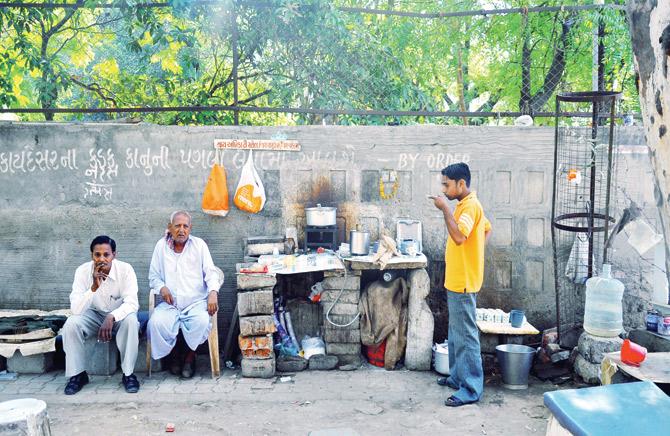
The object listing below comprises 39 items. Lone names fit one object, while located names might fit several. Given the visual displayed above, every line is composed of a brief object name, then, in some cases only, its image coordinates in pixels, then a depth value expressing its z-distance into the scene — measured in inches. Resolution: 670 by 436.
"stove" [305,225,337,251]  257.9
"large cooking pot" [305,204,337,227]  252.5
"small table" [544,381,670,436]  104.8
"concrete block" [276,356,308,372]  234.2
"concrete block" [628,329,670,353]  208.2
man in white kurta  221.5
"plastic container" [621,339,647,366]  170.4
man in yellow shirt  198.8
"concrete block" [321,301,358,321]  238.5
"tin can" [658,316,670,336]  211.2
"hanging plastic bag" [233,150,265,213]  258.4
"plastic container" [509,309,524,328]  232.7
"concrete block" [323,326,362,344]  239.0
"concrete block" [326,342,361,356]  239.9
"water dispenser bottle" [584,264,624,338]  222.7
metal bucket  214.5
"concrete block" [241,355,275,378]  227.0
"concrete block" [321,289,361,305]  238.4
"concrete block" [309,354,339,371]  236.5
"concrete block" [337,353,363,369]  239.9
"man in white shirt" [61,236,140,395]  211.3
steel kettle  240.5
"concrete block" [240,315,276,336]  226.1
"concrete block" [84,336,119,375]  225.6
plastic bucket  227.3
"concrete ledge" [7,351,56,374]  228.2
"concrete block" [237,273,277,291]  227.1
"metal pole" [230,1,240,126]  270.2
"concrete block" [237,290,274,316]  227.1
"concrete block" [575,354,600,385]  211.6
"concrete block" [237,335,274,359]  226.7
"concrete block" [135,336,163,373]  230.6
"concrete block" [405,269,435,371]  236.2
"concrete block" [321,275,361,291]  237.9
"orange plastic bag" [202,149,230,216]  257.4
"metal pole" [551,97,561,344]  231.5
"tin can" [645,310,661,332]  216.4
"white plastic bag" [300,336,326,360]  239.9
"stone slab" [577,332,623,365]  211.2
